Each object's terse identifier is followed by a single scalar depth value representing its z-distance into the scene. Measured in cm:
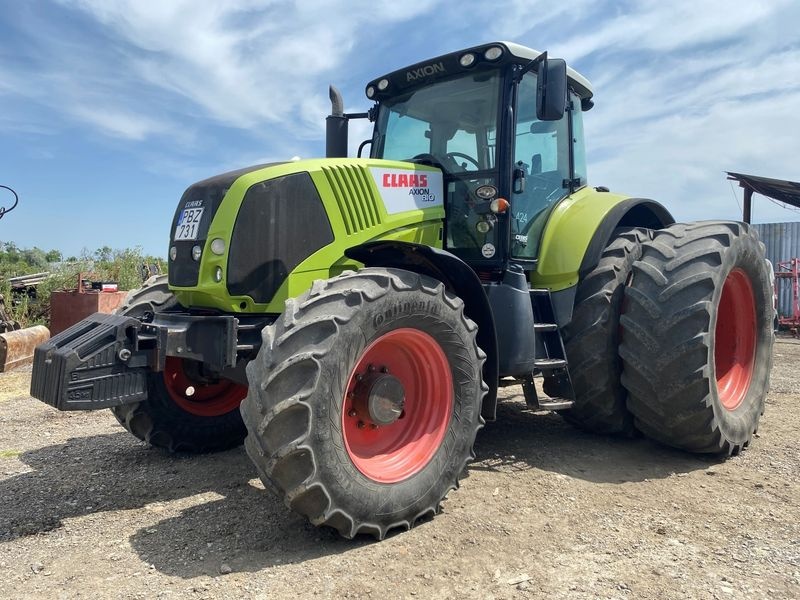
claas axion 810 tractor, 314
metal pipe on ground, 911
